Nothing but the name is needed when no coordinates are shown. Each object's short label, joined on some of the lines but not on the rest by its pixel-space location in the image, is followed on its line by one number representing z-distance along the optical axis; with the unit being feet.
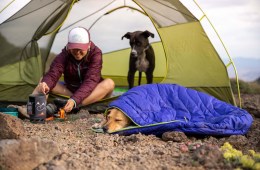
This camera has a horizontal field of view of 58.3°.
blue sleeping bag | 6.69
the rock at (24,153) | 4.69
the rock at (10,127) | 5.84
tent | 9.51
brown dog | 6.78
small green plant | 4.79
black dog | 10.68
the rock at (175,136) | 6.42
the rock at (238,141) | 6.41
